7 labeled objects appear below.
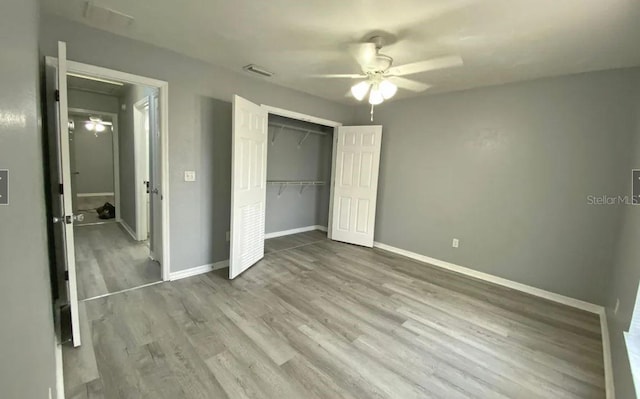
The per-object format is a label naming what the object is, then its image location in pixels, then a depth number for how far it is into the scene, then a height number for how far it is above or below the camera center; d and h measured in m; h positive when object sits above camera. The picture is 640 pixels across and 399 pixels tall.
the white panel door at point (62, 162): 1.78 -0.03
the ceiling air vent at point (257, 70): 3.13 +1.14
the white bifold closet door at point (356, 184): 4.53 -0.18
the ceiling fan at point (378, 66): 2.42 +1.09
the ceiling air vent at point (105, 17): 2.06 +1.13
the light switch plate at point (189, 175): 3.06 -0.12
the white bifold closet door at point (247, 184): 3.05 -0.20
